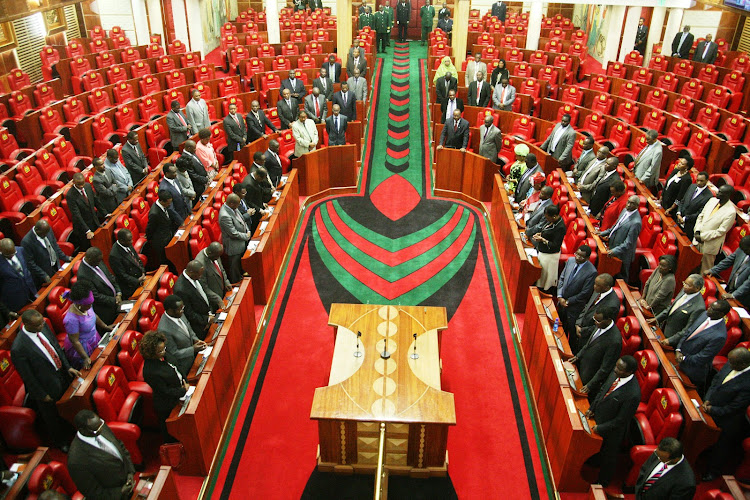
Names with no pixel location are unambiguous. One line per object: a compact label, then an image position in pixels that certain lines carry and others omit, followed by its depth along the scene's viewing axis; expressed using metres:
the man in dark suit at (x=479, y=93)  9.60
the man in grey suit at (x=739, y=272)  5.02
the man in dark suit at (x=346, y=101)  9.21
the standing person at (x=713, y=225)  5.77
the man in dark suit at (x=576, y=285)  5.06
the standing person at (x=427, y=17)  16.37
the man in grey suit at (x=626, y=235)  5.63
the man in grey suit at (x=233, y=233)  5.82
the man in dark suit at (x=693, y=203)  6.27
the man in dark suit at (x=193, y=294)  4.72
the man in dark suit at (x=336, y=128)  8.48
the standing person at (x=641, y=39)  15.22
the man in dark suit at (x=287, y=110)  8.91
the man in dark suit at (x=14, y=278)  5.07
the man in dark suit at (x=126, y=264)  5.22
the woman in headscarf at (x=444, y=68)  10.56
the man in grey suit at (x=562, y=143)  7.82
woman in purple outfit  4.27
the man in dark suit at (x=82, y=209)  6.03
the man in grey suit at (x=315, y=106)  8.97
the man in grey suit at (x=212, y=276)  5.05
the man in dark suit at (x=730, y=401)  3.81
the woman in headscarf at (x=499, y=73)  9.93
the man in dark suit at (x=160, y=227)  5.90
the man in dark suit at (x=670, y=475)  3.32
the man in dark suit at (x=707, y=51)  11.98
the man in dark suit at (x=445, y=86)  9.49
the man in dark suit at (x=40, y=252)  5.38
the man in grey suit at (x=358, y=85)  9.95
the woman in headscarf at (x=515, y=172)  7.46
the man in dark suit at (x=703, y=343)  4.20
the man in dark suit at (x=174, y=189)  6.17
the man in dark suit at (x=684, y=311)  4.52
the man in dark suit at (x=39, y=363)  4.02
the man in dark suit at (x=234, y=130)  8.28
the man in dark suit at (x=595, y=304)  4.58
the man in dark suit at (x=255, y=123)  8.48
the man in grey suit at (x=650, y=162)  7.21
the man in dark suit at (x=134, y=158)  7.29
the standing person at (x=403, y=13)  16.44
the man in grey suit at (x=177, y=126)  8.24
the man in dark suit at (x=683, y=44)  12.75
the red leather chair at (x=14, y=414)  4.13
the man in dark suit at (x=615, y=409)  3.75
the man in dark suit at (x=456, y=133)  8.41
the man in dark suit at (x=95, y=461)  3.31
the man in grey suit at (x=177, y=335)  4.20
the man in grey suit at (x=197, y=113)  8.45
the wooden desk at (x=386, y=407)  4.08
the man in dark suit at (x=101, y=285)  4.75
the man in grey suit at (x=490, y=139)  8.13
